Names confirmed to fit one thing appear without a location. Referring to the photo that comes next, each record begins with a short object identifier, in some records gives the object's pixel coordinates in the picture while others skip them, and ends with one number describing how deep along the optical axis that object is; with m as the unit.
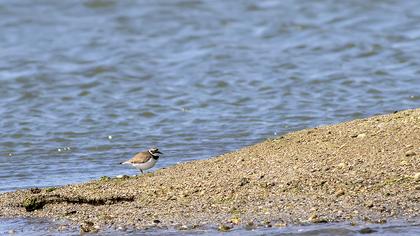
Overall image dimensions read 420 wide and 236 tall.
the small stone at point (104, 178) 19.11
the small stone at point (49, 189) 18.13
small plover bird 19.86
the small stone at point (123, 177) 19.22
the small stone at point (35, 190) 18.08
